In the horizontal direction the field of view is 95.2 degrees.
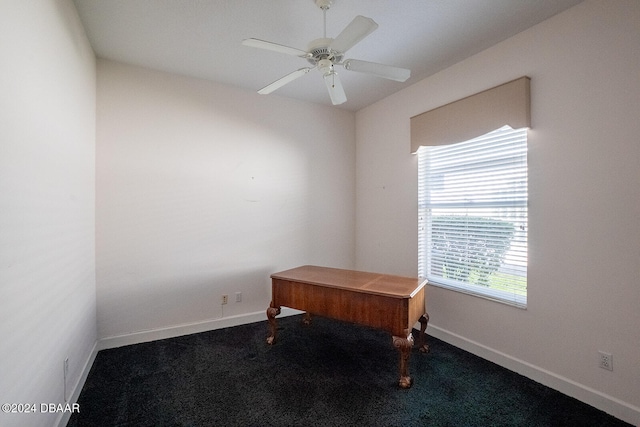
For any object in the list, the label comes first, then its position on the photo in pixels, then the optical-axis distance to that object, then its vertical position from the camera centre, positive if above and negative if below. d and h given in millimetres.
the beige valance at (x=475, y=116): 2258 +853
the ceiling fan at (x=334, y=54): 1571 +971
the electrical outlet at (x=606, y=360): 1850 -952
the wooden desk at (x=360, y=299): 2154 -722
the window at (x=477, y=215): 2344 -31
